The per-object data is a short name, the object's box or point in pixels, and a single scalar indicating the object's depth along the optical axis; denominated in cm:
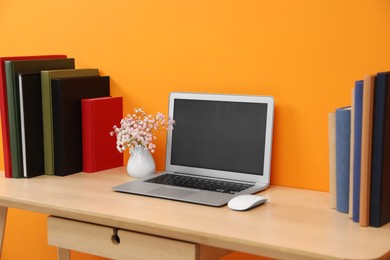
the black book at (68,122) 237
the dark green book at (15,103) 233
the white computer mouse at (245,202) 201
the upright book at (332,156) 201
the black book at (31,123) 235
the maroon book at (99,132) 241
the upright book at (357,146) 188
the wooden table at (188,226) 180
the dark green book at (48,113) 237
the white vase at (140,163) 234
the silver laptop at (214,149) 220
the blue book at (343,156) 196
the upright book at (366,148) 186
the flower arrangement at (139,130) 234
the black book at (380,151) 186
